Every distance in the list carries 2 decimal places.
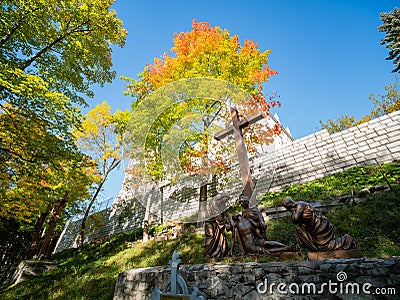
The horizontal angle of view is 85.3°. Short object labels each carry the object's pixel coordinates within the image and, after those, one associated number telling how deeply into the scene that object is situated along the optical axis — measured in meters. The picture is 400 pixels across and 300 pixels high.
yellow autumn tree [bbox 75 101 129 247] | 13.37
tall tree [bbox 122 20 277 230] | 6.12
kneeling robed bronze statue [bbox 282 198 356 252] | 3.23
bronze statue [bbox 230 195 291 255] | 3.86
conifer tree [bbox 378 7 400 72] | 16.31
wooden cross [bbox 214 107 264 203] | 4.82
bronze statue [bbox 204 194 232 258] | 4.42
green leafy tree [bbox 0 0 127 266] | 5.79
